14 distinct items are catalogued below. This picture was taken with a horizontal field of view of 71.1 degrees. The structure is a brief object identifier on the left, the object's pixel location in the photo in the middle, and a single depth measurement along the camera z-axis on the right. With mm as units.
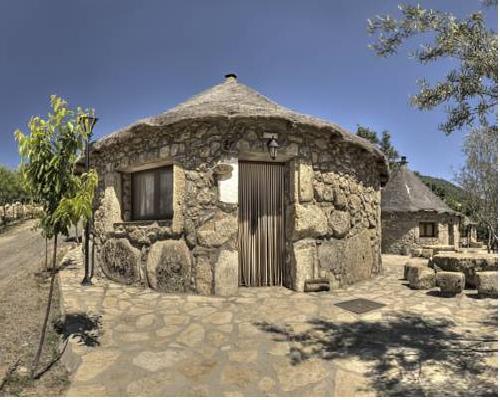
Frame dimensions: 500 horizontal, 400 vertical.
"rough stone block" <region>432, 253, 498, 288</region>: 6873
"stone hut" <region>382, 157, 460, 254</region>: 17422
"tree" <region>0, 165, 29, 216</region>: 28047
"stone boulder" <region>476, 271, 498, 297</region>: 6043
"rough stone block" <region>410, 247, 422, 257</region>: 14063
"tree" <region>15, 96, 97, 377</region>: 3232
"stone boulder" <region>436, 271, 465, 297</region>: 6074
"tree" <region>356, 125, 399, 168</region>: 28594
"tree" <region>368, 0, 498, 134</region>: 3000
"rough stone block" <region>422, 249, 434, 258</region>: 13195
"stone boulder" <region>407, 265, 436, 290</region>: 6742
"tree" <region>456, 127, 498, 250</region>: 12383
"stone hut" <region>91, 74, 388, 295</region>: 6094
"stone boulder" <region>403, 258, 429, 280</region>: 7162
